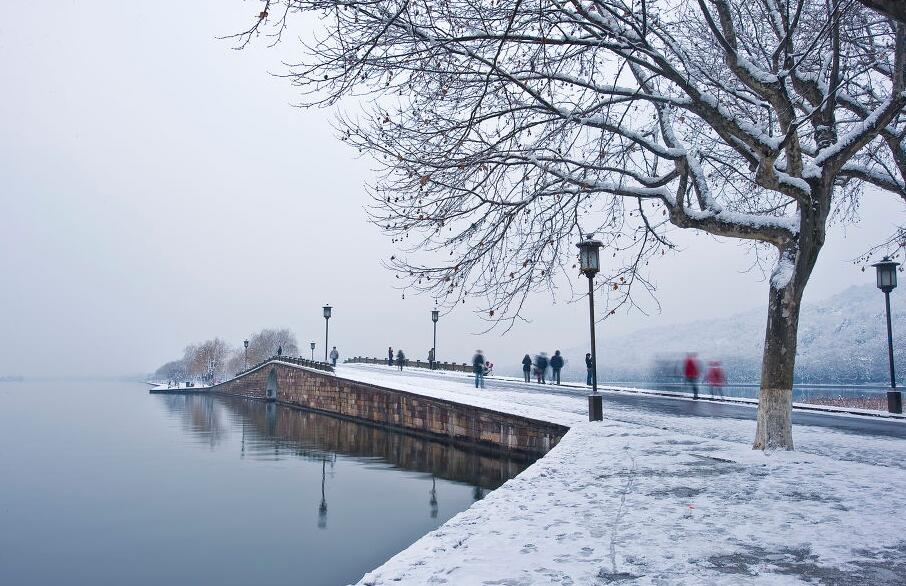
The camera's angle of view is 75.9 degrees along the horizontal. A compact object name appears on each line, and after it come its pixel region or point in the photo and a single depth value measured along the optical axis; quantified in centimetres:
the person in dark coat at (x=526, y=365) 3153
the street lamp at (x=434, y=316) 4044
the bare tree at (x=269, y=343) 10319
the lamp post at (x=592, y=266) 1259
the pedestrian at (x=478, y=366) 2494
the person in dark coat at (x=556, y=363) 2834
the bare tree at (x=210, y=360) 10050
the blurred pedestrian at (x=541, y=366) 3055
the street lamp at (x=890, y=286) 1520
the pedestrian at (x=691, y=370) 2077
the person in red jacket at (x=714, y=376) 2194
